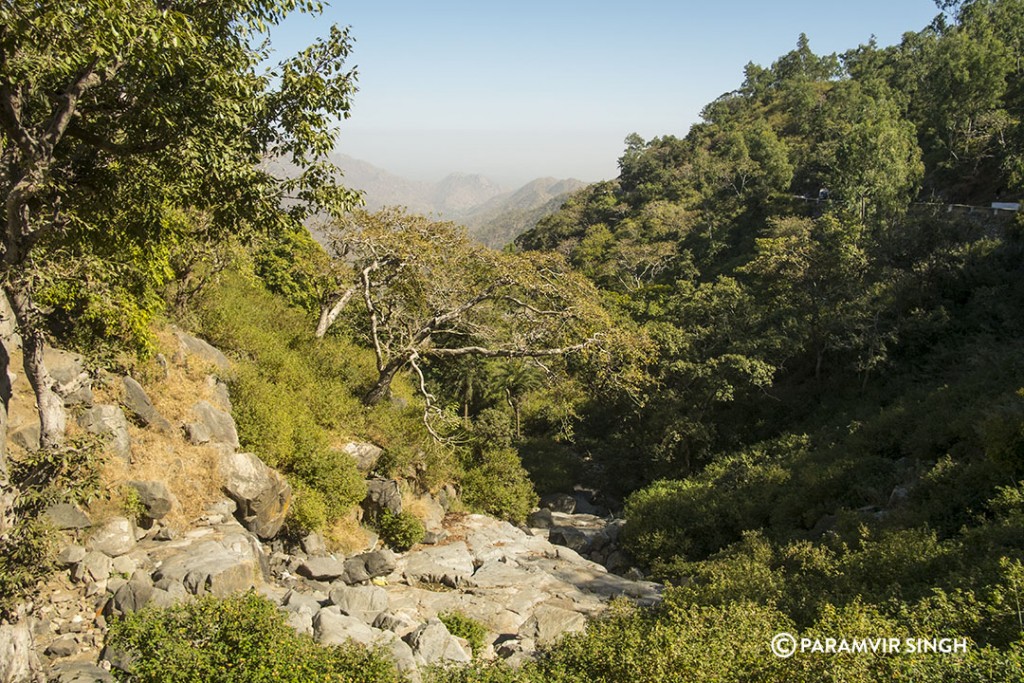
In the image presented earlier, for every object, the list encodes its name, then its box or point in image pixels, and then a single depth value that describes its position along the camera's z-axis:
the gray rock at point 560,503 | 22.84
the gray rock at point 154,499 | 9.80
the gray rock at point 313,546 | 12.11
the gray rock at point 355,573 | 11.80
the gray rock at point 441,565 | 12.83
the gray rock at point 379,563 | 12.41
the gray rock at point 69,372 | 9.74
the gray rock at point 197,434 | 11.40
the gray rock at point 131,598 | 7.92
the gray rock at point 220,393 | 12.77
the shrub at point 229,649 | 5.96
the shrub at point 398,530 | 14.10
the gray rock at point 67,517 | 8.40
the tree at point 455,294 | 17.36
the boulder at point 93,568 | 8.20
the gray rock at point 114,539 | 8.77
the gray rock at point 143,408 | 10.84
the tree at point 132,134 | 5.59
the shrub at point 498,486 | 18.52
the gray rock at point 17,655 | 6.04
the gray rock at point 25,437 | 8.94
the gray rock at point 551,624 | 10.37
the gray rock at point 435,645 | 8.60
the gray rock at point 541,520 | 19.66
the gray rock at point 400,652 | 7.56
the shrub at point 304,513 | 12.16
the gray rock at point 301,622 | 8.41
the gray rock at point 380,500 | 14.30
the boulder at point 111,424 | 9.70
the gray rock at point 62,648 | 7.17
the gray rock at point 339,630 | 8.37
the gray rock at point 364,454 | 14.72
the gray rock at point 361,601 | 10.11
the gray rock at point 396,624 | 9.59
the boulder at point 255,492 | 11.25
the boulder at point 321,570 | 11.23
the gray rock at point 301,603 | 9.10
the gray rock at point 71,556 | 8.17
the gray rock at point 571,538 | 17.83
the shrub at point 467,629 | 9.97
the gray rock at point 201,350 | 13.35
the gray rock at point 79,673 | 6.43
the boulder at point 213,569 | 8.62
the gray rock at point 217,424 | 11.87
